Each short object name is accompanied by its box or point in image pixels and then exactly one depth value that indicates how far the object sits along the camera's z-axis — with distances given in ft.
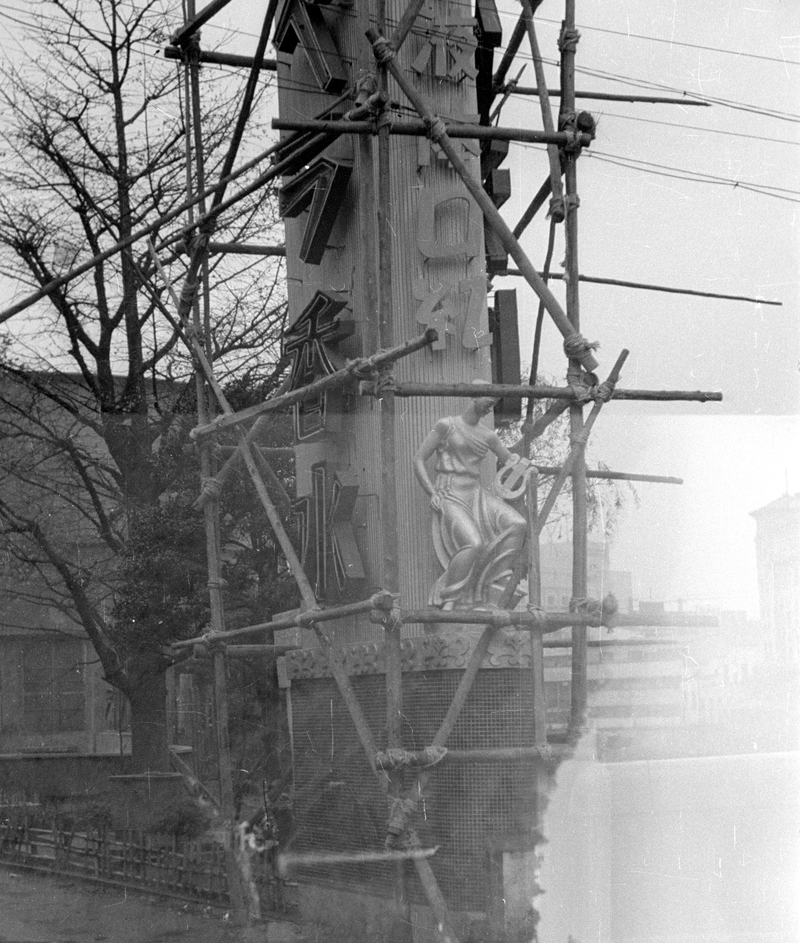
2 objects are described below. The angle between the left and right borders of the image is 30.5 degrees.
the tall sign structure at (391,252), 39.40
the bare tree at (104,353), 63.82
